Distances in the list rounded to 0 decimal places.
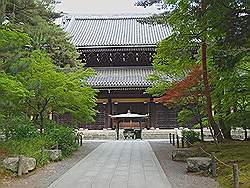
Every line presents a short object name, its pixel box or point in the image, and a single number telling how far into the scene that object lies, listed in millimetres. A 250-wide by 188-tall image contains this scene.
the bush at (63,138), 14875
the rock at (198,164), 10059
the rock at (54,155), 13202
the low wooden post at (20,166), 9983
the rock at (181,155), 12980
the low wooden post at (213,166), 9544
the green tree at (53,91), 13742
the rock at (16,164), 9977
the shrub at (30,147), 11948
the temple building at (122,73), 28375
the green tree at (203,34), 9102
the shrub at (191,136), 18509
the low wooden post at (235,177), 7443
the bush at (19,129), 14195
